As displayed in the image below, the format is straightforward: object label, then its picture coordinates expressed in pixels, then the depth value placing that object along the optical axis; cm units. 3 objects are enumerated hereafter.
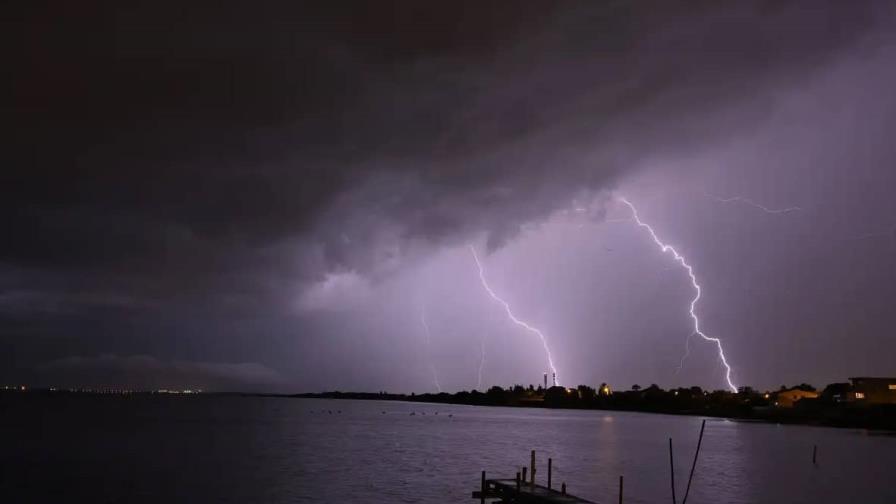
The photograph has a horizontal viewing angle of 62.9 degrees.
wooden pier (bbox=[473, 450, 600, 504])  3188
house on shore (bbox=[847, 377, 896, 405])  12875
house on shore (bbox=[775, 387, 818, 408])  17221
